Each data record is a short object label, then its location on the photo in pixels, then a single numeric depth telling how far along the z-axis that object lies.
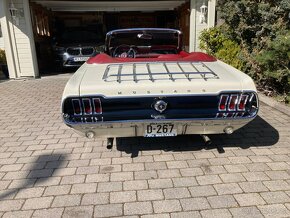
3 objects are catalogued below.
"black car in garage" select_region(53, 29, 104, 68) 9.77
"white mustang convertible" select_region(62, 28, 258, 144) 2.85
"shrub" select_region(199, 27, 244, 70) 6.85
